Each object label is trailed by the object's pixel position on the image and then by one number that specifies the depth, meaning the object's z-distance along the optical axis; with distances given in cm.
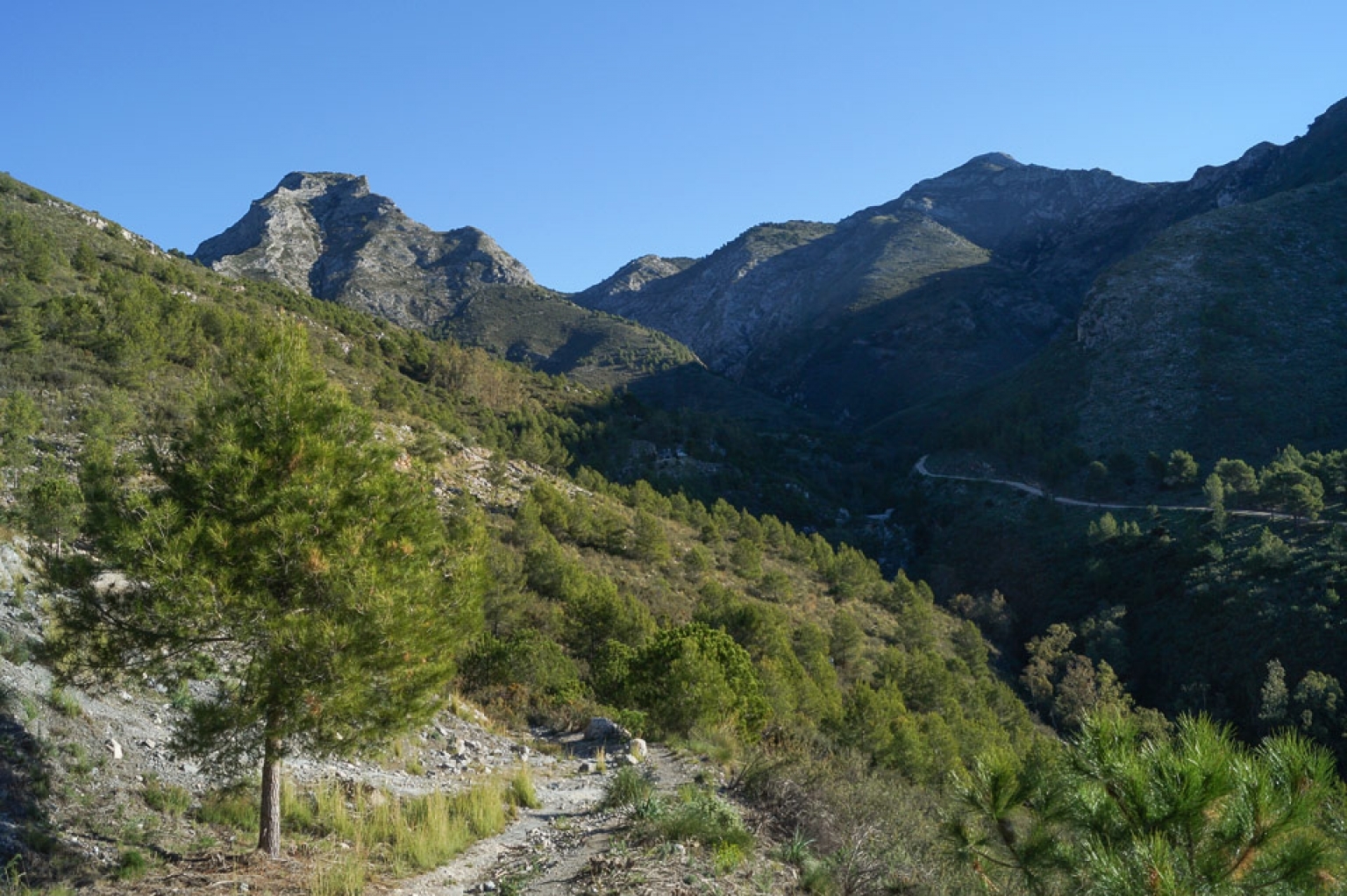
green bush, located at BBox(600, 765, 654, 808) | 743
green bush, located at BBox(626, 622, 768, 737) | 1290
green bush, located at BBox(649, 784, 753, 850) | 611
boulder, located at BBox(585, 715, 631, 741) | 1230
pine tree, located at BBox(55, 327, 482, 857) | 520
